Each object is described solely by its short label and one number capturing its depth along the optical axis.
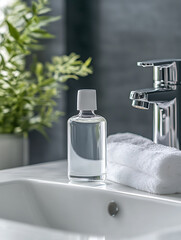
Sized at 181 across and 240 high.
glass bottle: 0.92
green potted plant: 1.19
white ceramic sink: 0.83
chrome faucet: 0.94
